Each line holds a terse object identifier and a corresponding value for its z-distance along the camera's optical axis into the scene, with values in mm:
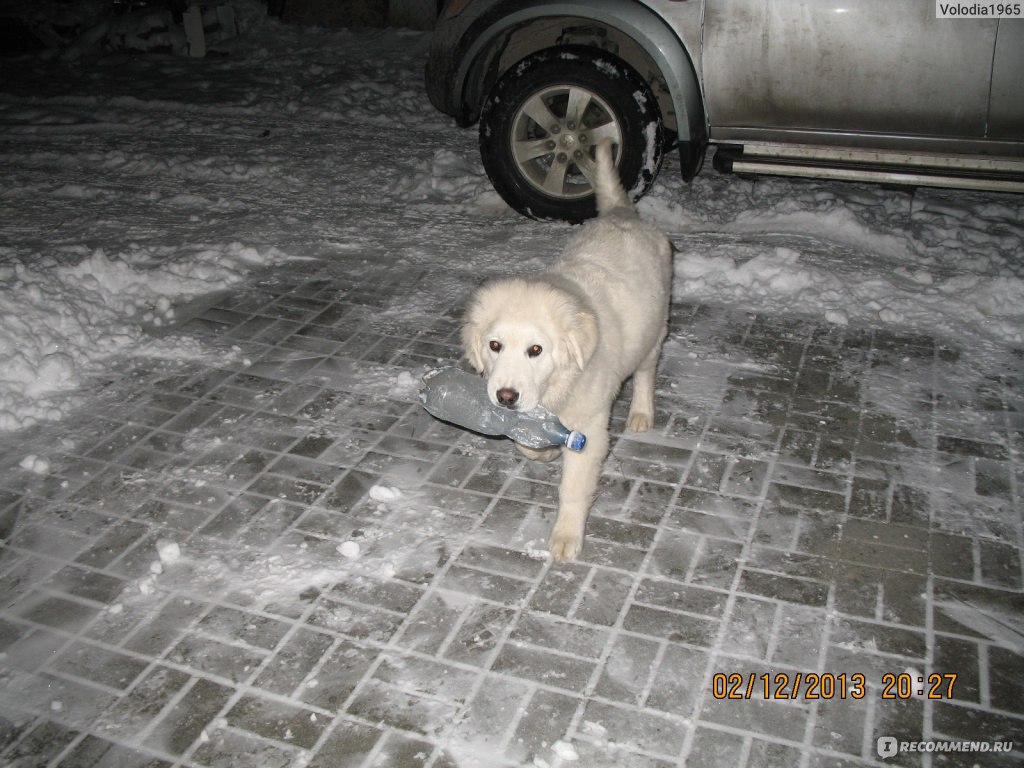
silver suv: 5406
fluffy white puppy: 3229
